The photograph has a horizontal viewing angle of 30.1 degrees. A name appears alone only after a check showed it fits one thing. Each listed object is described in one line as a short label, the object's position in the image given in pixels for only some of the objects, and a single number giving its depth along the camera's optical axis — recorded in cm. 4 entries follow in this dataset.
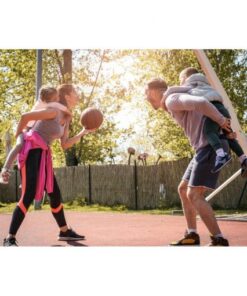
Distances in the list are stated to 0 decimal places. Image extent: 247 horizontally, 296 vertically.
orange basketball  379
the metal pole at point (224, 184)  474
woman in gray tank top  346
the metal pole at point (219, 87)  433
